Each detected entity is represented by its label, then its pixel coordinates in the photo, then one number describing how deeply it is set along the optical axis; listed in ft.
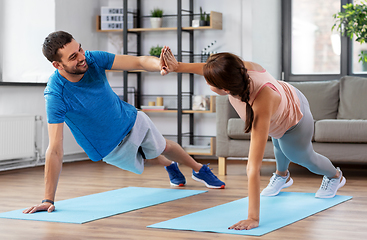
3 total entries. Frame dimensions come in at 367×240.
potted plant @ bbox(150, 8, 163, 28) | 16.76
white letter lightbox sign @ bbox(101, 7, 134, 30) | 17.01
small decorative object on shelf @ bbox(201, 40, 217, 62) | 16.44
